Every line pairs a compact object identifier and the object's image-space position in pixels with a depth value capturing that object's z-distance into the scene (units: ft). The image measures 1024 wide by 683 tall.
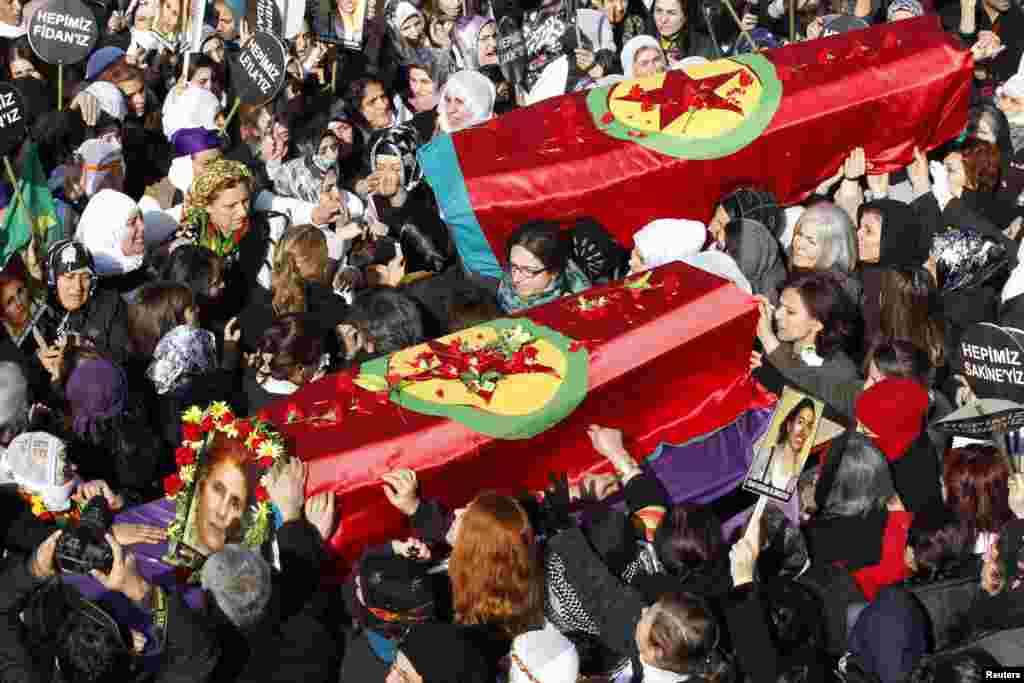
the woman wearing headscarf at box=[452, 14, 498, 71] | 31.50
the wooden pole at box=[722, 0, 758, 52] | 29.16
